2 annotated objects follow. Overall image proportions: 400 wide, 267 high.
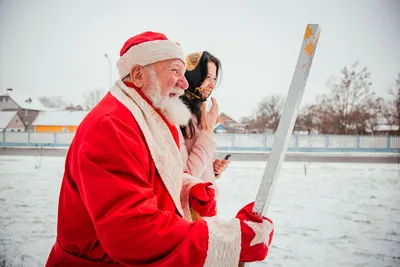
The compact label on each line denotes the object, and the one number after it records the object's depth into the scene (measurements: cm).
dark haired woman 148
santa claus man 62
